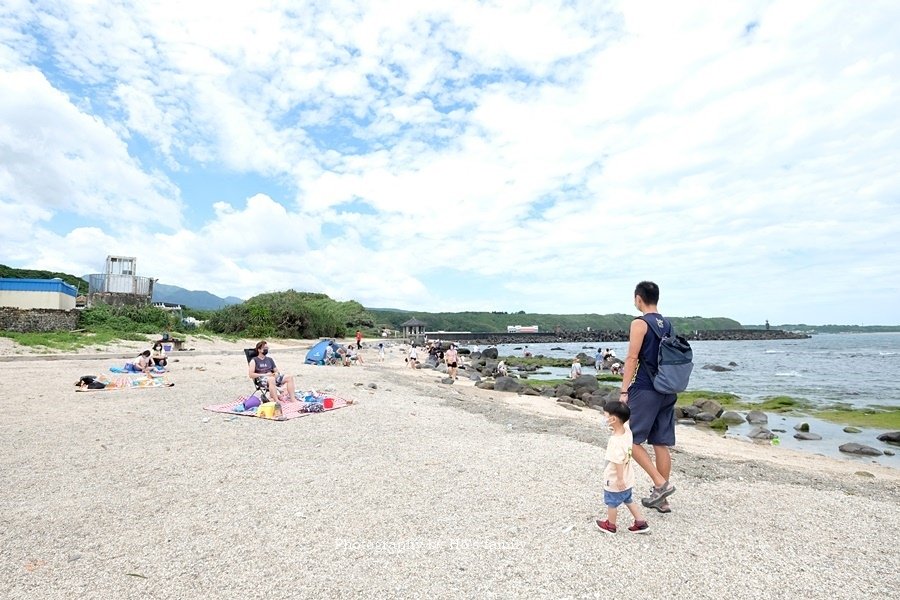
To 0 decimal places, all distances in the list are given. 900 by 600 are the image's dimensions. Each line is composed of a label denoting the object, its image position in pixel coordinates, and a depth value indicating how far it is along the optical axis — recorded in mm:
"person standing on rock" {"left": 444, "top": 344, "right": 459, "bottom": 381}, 22953
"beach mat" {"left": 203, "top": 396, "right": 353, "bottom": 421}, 9871
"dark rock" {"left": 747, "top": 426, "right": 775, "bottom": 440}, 13258
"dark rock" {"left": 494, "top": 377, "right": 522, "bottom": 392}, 20891
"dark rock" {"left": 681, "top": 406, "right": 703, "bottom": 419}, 16469
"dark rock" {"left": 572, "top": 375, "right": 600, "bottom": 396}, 21109
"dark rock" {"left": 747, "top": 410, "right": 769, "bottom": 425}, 15892
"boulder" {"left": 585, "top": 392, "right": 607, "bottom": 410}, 18022
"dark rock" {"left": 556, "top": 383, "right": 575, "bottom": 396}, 20986
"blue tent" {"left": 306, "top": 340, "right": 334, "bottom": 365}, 23141
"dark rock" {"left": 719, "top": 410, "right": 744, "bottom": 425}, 15985
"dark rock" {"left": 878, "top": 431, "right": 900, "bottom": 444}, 13067
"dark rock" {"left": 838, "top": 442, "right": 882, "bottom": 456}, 11594
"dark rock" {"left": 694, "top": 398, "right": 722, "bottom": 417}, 16530
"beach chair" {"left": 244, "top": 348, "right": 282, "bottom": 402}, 10414
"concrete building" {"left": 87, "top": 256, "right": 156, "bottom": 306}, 34969
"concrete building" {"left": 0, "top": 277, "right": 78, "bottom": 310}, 28250
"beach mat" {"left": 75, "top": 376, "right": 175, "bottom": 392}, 12938
